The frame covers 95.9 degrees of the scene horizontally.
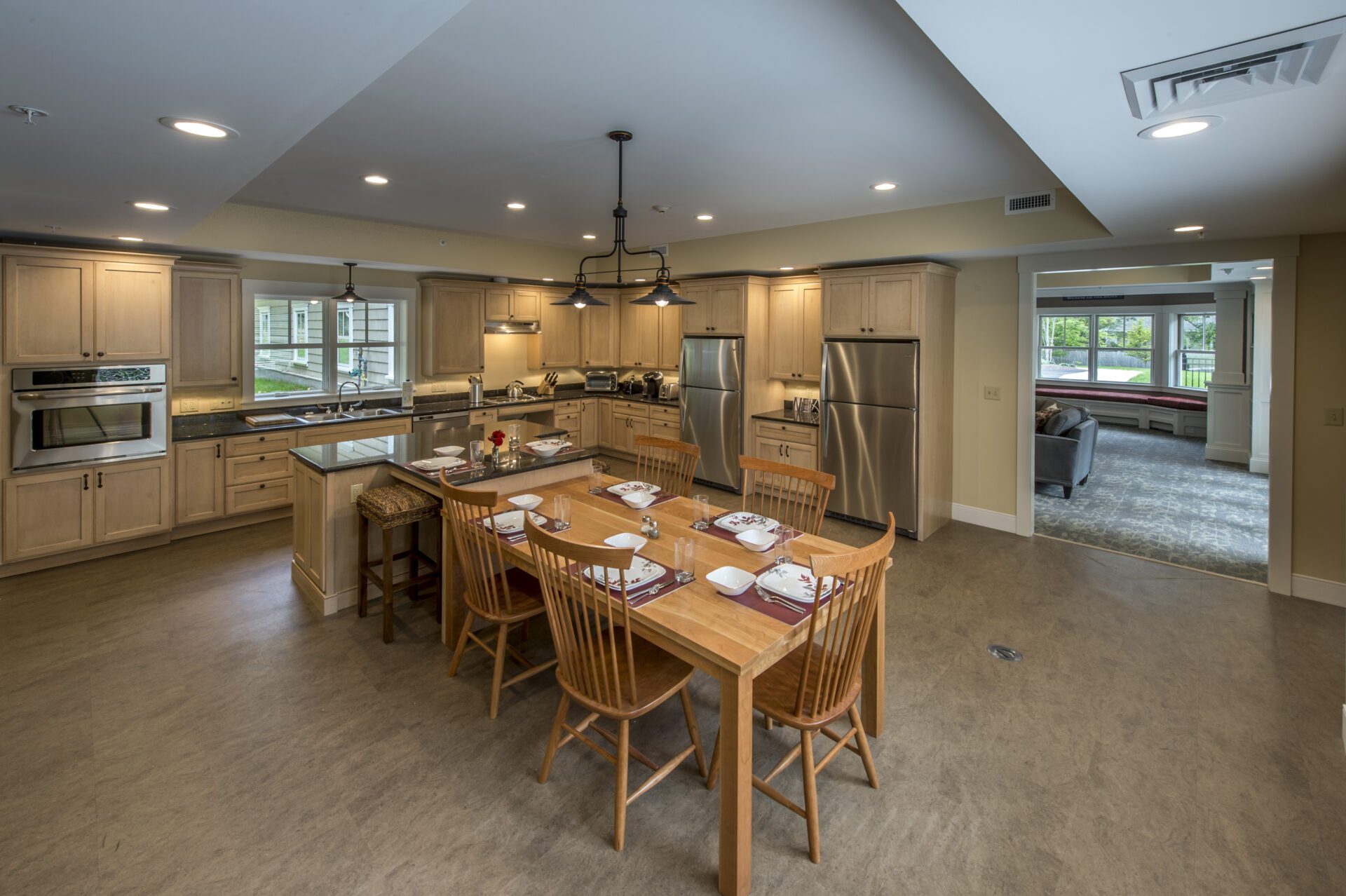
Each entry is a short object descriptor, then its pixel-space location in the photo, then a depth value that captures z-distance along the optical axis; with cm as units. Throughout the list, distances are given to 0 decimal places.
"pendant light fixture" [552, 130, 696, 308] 347
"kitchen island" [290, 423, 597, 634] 354
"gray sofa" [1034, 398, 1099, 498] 639
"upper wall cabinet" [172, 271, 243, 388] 508
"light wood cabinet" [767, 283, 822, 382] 613
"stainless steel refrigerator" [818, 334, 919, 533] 509
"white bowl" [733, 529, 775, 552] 260
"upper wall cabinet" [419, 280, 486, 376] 662
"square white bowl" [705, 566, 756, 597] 219
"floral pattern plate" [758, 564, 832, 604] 215
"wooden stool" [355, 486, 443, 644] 332
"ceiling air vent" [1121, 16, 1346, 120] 139
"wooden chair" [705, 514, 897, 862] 194
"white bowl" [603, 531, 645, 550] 263
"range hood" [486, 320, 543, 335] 710
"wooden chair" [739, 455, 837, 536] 302
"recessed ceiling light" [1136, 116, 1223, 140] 192
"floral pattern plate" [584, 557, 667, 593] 222
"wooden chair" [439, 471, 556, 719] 265
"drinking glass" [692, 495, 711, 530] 292
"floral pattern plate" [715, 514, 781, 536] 284
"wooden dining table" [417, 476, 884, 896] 182
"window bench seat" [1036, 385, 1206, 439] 991
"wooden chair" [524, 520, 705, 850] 199
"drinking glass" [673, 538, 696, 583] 235
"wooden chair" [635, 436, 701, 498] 375
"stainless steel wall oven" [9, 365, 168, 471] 415
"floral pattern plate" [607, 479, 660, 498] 336
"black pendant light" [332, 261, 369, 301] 550
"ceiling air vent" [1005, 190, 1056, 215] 414
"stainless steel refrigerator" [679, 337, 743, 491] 638
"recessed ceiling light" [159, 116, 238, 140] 198
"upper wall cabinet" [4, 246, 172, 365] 414
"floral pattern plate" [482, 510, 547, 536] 283
